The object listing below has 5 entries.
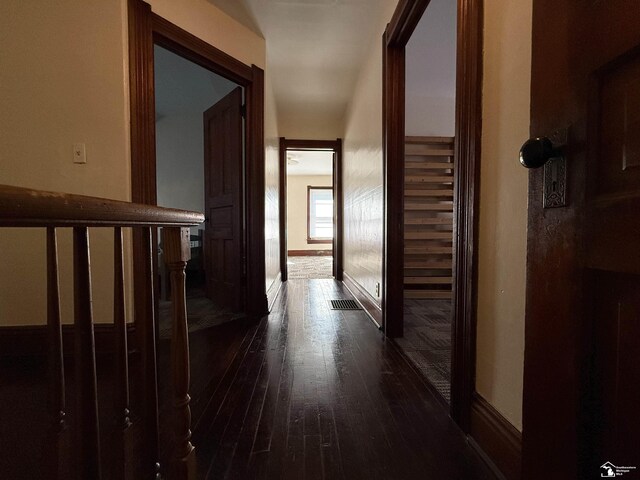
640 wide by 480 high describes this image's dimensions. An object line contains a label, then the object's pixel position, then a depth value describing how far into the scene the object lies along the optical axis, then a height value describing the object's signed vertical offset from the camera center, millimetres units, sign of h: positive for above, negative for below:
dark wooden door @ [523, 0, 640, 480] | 465 -36
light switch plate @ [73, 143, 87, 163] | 1877 +474
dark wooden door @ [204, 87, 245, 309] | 2857 +265
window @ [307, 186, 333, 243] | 10070 +487
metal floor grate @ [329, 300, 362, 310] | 3139 -815
